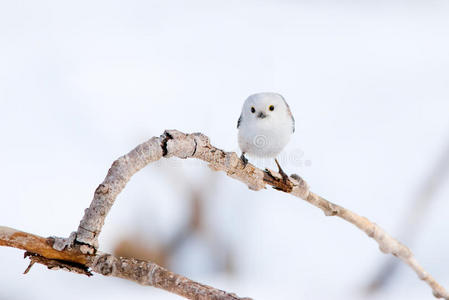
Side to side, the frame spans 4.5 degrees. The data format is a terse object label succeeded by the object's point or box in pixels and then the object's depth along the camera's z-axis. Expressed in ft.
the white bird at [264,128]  16.01
